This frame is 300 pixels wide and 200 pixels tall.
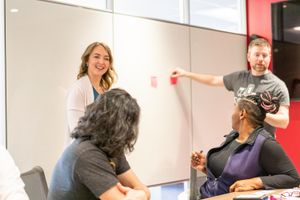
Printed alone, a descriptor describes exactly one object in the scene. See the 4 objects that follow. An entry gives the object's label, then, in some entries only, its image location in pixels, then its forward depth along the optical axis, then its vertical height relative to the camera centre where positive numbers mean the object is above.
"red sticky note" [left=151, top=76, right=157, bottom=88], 3.86 +0.25
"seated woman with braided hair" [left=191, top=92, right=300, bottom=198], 2.21 -0.28
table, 1.99 -0.41
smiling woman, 3.02 +0.22
